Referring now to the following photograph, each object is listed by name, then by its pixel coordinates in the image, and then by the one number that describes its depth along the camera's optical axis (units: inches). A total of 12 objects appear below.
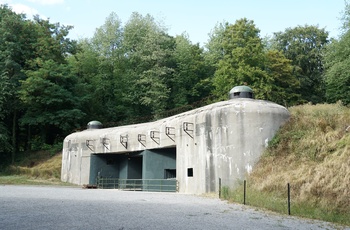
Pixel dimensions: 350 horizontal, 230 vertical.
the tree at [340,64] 1179.4
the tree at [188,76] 1520.7
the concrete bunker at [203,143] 702.5
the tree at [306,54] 1508.4
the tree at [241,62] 1240.2
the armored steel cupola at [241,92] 815.1
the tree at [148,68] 1438.2
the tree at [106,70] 1637.6
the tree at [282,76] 1366.9
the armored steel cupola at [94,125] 1250.6
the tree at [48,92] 1407.5
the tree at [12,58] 1401.3
